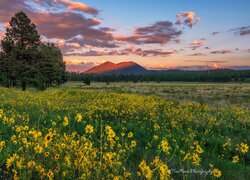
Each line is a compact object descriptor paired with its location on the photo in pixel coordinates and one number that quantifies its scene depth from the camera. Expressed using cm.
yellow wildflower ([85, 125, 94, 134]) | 255
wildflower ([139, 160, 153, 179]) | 211
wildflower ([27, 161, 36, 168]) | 248
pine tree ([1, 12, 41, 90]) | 3046
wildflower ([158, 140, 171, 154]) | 263
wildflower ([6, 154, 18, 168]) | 224
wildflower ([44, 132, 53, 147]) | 246
